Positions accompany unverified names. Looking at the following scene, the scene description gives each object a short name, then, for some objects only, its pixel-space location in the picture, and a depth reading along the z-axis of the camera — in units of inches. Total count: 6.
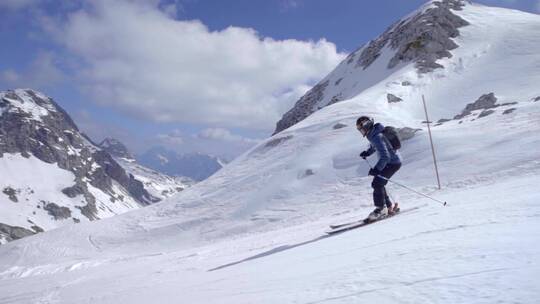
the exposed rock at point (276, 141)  1273.4
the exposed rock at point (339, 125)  1201.5
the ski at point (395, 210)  419.2
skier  414.9
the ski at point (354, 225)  406.0
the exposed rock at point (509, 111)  903.2
